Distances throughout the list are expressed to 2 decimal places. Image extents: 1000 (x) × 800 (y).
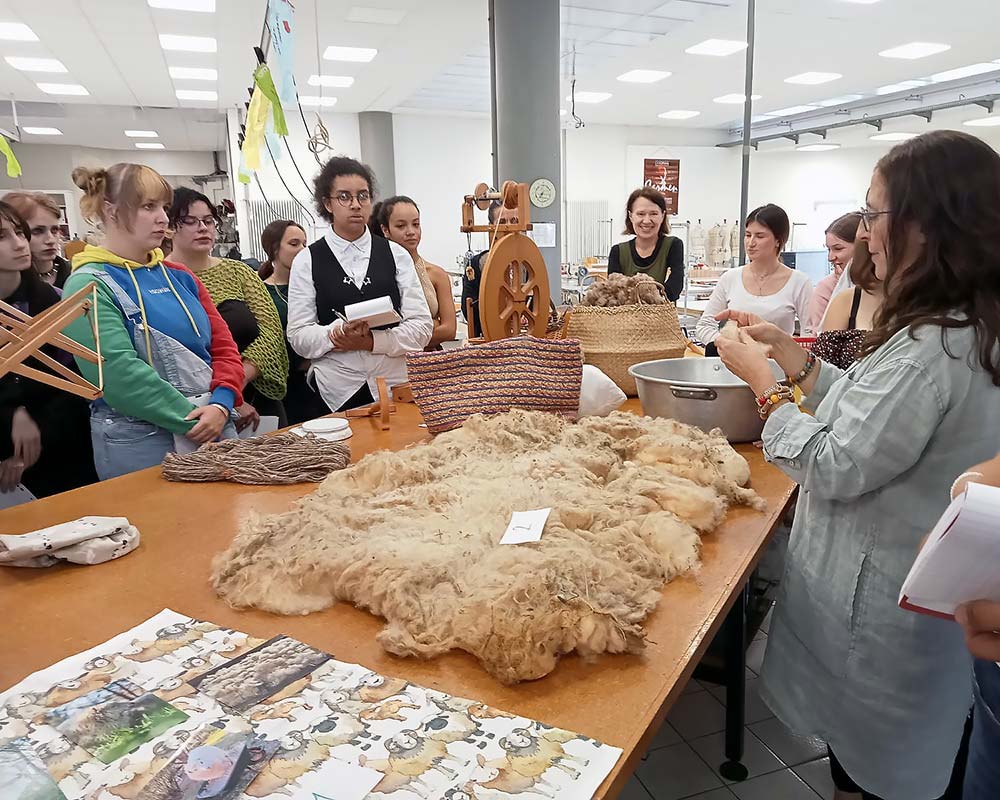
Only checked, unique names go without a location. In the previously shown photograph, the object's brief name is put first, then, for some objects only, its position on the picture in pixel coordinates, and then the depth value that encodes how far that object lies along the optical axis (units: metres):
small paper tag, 1.11
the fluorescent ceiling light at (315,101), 9.18
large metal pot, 1.75
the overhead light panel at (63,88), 8.08
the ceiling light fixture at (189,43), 6.39
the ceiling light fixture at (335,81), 8.10
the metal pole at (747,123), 4.14
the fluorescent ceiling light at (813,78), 8.57
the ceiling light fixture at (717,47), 7.16
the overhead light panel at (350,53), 7.04
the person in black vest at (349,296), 2.43
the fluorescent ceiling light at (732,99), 9.79
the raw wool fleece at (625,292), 2.37
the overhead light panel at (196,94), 8.53
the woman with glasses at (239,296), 2.63
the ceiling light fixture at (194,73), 7.50
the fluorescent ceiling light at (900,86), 9.03
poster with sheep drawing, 0.70
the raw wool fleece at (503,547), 0.91
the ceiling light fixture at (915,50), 7.34
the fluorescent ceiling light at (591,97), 9.55
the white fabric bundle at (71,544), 1.18
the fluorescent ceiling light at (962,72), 8.17
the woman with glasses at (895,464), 1.08
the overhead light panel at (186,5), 5.48
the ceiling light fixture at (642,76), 8.34
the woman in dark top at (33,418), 2.12
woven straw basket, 2.29
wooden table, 0.84
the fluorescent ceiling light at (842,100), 9.95
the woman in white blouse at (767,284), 3.18
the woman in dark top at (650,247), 3.71
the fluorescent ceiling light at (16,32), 5.87
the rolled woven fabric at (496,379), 1.84
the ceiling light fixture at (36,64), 6.98
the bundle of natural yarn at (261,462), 1.62
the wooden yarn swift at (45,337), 1.04
